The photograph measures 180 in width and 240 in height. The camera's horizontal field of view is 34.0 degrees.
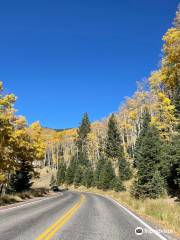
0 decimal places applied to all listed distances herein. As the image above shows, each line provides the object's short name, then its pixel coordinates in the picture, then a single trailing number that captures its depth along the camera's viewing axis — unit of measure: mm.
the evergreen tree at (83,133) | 94312
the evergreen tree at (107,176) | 51562
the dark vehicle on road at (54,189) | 58194
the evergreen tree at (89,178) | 67000
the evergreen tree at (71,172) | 83250
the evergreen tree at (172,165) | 21245
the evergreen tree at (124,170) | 53275
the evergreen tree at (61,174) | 92500
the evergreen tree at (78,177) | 75669
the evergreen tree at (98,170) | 59197
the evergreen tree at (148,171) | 24828
